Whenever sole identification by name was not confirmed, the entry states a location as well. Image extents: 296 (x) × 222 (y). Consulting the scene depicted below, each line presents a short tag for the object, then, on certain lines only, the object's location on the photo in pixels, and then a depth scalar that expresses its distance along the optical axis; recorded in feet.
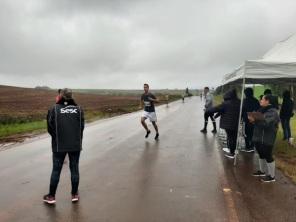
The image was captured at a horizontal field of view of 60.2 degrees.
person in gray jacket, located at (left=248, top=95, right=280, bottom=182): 16.33
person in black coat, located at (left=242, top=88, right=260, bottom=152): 23.79
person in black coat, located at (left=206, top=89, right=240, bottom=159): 20.78
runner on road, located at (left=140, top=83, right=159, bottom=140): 28.90
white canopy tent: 19.31
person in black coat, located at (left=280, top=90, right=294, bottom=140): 26.44
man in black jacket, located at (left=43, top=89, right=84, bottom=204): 13.33
